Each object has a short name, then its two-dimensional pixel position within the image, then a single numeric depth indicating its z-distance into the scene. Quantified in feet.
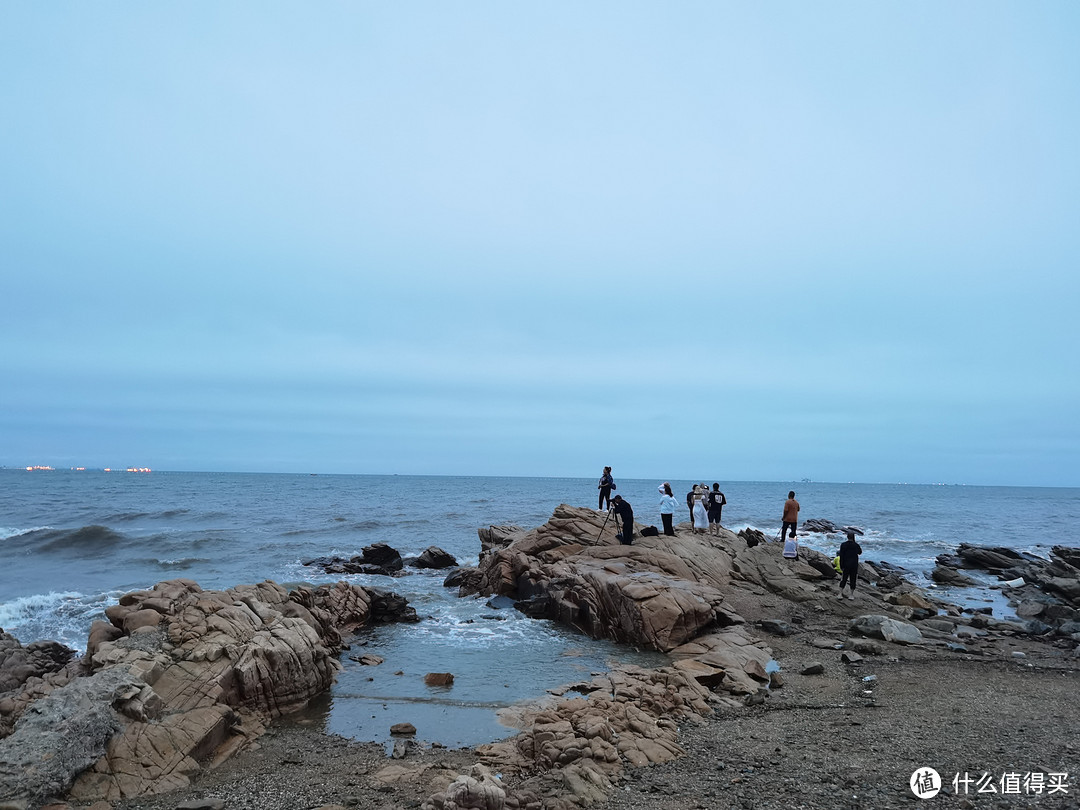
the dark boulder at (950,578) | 103.47
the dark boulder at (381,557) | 109.60
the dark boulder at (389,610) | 73.26
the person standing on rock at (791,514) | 90.07
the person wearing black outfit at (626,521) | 82.99
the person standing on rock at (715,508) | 95.86
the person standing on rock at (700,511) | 97.71
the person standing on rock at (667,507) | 86.74
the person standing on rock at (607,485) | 91.80
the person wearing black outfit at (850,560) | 77.77
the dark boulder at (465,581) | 89.35
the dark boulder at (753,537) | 103.14
